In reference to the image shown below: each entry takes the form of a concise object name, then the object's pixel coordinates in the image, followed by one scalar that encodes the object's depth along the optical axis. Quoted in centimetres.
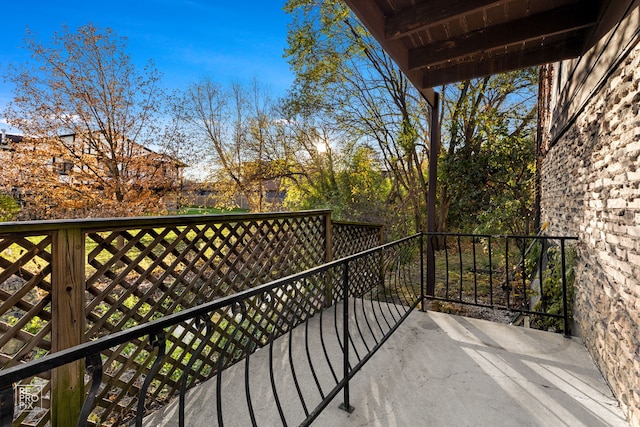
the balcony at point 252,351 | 144
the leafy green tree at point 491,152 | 664
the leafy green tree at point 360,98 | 728
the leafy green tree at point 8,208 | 594
